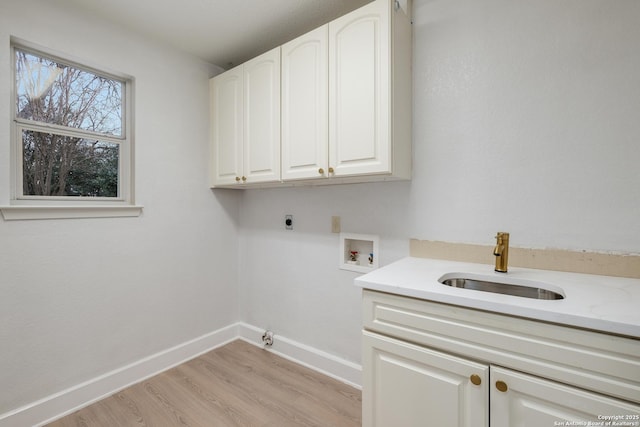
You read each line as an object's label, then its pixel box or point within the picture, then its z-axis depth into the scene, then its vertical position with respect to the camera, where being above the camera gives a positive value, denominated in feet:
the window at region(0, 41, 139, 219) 5.47 +1.57
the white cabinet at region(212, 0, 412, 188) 5.02 +2.14
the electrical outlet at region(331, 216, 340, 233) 6.82 -0.29
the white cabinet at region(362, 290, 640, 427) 2.74 -1.75
